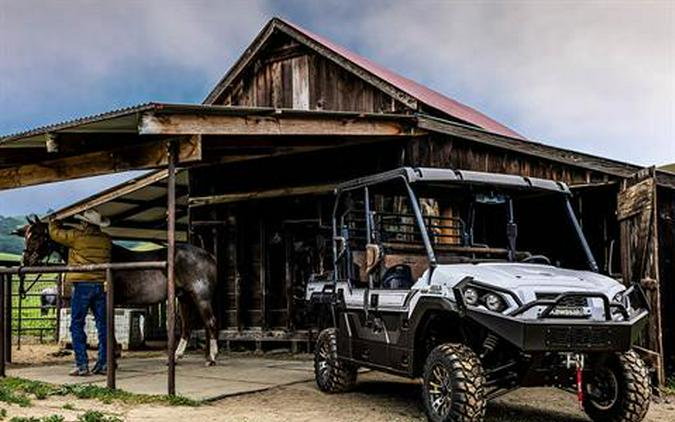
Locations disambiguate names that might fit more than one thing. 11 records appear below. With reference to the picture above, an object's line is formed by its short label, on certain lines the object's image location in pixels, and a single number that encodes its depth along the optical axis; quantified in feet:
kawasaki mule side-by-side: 20.83
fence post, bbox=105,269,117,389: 29.40
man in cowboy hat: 32.53
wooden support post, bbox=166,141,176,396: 27.94
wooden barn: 30.50
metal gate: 57.39
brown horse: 38.22
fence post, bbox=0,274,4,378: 34.03
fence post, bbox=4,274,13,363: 39.47
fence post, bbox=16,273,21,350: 36.29
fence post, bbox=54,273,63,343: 52.12
